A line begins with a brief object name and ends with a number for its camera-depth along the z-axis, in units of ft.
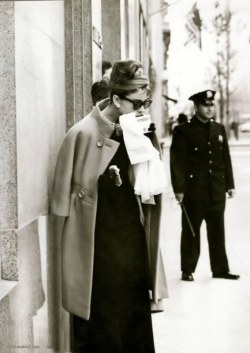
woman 11.50
